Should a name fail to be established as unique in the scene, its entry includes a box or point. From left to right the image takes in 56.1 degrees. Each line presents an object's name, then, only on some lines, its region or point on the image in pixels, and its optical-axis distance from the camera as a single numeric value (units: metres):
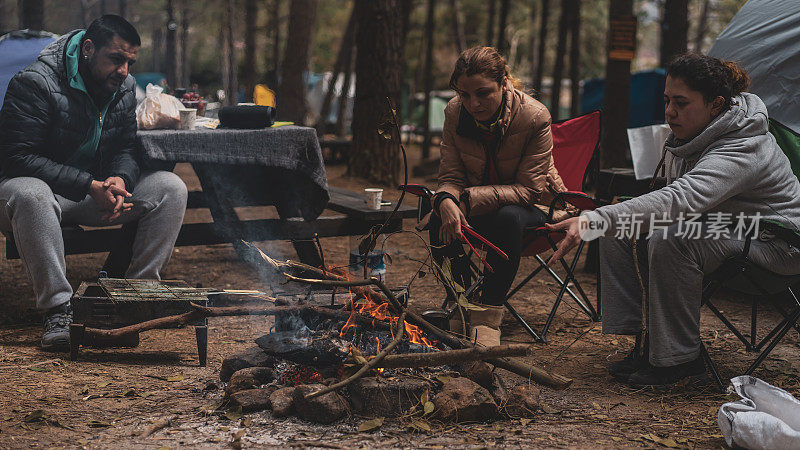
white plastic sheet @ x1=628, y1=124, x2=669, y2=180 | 5.08
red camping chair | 4.62
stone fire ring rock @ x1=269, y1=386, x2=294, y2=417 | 2.88
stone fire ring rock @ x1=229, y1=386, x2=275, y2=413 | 2.93
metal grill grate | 3.66
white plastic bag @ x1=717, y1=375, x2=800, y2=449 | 2.61
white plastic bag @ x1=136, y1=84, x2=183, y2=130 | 4.54
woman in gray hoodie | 3.11
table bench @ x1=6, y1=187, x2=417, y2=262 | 4.61
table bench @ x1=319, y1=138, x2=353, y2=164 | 11.27
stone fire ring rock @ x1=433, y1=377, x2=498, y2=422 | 2.89
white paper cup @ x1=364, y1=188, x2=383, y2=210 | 4.66
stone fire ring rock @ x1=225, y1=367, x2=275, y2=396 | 3.04
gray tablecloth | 4.38
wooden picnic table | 4.38
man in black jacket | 3.87
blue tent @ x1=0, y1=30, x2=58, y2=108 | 5.24
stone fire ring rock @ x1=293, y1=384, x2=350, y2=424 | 2.82
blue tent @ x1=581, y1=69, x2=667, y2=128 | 16.52
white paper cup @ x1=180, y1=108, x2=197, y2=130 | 4.54
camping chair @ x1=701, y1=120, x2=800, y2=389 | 3.22
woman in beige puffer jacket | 3.67
